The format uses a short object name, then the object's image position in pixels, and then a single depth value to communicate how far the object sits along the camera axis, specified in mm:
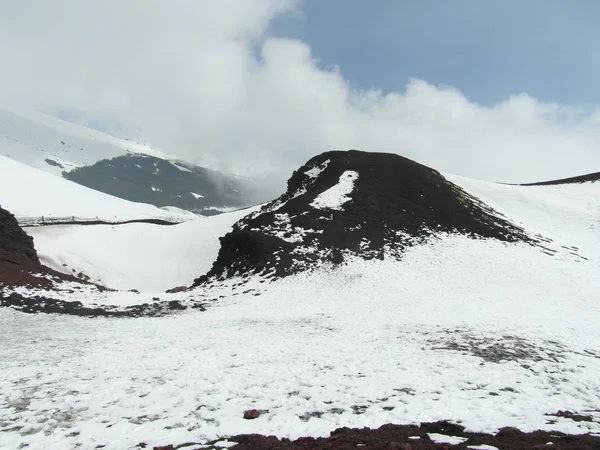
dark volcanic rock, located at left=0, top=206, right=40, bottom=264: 31469
